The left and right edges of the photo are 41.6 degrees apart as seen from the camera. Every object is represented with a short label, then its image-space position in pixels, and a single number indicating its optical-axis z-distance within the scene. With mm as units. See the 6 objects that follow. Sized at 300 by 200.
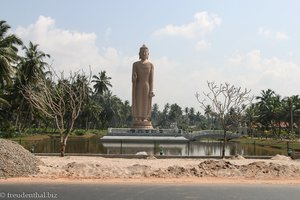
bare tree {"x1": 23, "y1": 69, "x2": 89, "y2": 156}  24953
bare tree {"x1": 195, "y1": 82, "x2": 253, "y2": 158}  28891
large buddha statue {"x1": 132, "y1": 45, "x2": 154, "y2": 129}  50250
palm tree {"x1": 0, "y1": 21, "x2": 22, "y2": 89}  36825
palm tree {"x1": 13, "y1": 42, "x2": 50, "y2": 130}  49906
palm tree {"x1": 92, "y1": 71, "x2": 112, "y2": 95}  84562
